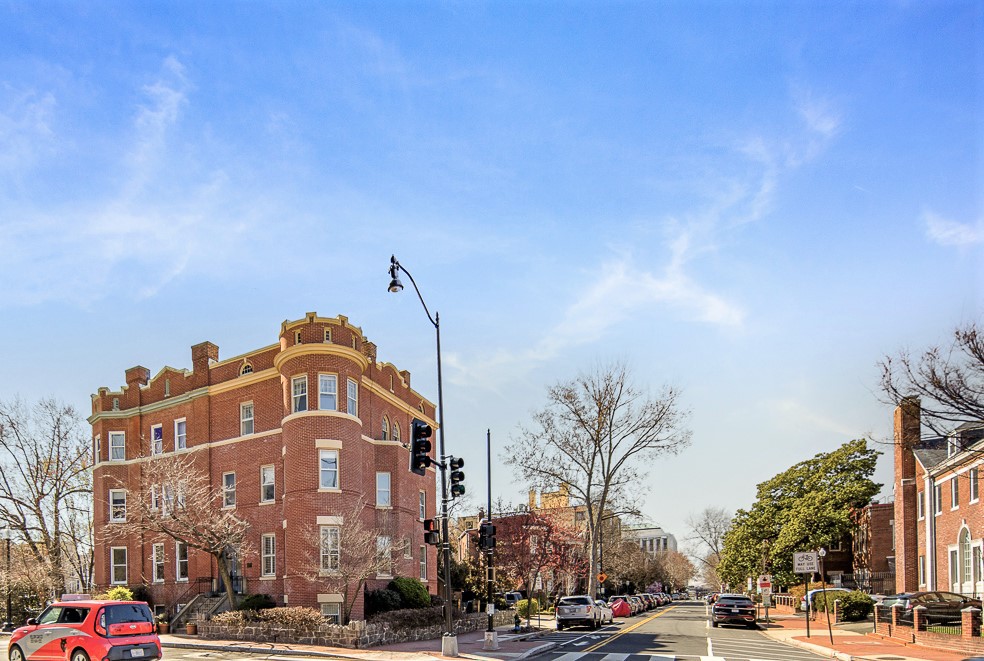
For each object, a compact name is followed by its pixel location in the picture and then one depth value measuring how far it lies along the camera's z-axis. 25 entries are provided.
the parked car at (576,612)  37.97
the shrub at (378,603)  35.84
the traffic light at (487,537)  25.61
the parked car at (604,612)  41.78
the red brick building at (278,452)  35.31
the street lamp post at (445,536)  23.80
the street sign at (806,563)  30.31
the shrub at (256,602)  33.72
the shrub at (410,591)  37.75
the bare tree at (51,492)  47.84
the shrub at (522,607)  49.47
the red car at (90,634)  18.58
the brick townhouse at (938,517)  37.62
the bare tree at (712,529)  113.56
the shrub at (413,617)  29.55
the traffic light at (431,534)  24.12
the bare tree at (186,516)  32.12
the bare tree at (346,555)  30.25
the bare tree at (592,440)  51.56
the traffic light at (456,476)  24.30
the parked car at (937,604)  27.50
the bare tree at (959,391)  20.50
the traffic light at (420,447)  22.06
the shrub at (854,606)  41.75
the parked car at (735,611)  40.47
